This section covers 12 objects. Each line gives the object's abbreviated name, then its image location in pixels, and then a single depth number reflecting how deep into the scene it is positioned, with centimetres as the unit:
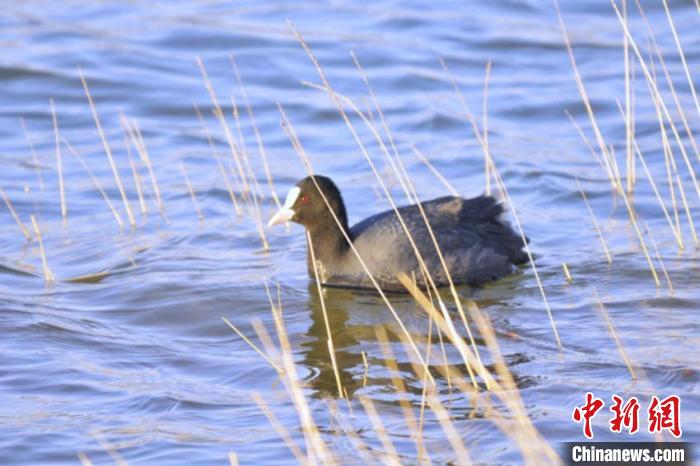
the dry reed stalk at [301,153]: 1286
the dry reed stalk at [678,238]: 1662
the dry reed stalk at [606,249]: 1661
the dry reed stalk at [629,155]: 1614
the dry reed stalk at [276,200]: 1800
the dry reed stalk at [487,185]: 1776
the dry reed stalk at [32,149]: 2030
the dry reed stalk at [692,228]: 1609
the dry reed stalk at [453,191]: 1874
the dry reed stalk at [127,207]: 1839
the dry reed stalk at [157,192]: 1859
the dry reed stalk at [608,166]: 1577
